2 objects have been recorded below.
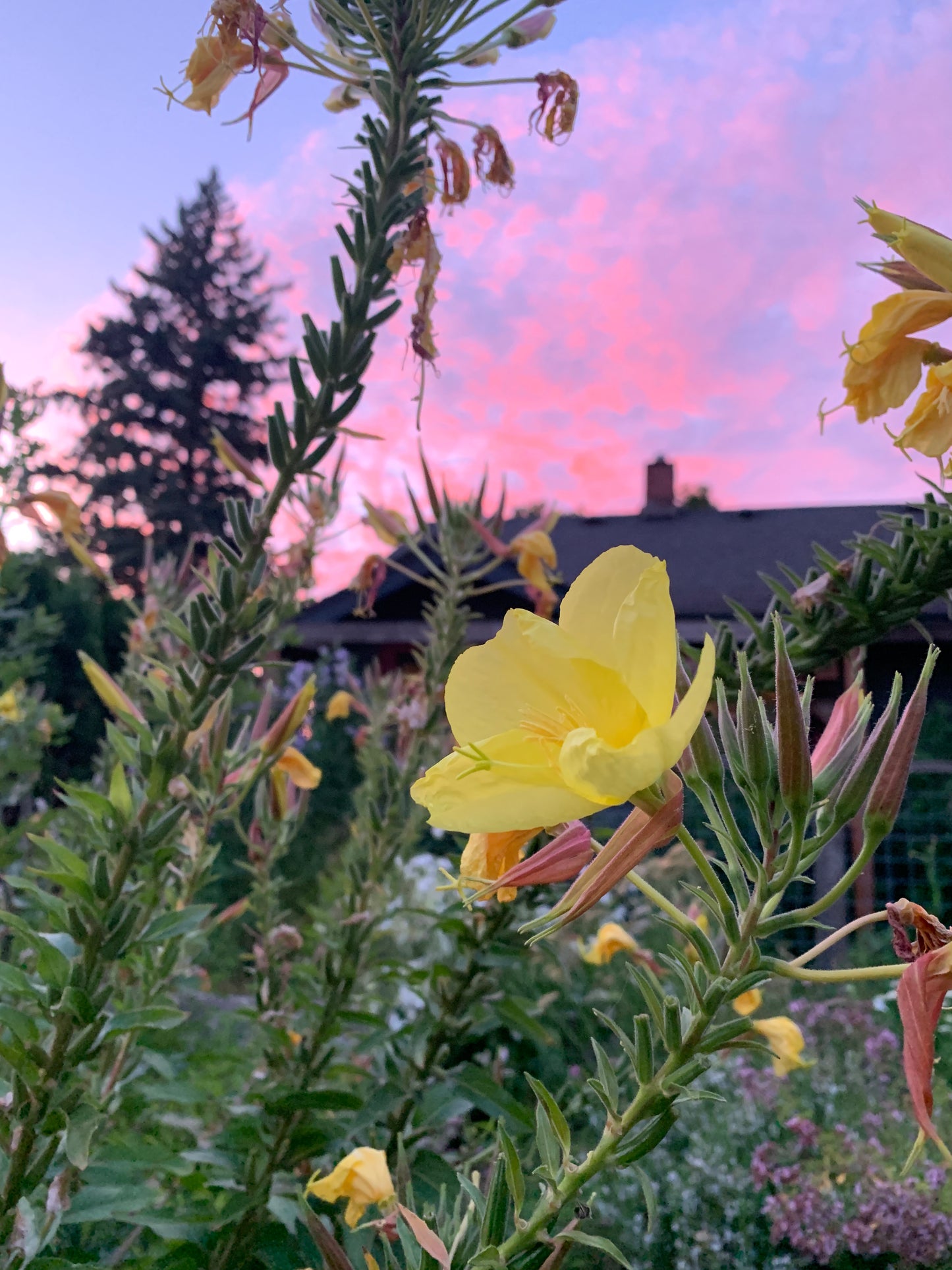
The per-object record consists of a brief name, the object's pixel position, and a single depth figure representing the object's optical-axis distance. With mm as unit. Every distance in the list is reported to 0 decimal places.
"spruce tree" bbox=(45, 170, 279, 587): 22750
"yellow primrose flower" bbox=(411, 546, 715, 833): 466
